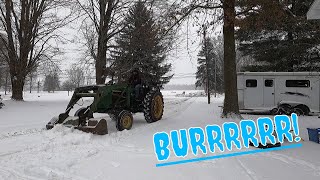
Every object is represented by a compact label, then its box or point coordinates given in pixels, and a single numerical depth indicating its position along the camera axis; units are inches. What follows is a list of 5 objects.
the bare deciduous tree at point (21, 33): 621.7
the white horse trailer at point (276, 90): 440.9
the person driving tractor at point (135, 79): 303.5
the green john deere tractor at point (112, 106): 227.3
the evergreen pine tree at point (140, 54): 347.7
